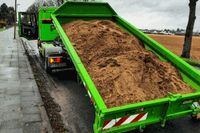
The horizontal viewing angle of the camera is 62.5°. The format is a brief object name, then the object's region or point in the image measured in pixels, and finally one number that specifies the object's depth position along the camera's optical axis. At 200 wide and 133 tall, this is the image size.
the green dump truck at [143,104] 2.73
